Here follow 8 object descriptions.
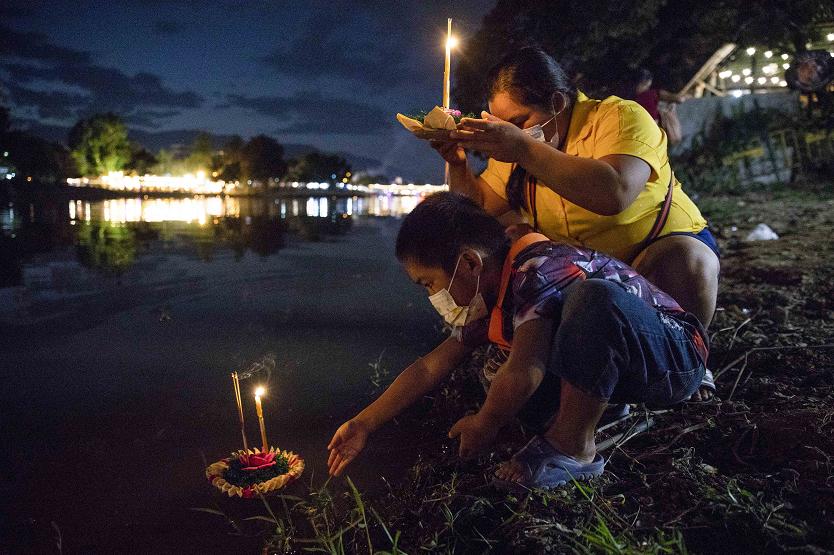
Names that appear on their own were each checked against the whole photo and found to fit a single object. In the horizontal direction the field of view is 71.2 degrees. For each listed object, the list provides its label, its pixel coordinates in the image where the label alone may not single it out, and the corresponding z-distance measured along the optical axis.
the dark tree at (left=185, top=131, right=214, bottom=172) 85.62
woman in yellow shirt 2.11
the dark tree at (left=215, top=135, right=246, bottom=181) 84.75
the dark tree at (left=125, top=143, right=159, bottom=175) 78.19
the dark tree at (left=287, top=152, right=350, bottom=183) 116.19
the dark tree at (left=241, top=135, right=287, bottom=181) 87.31
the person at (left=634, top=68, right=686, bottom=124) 6.66
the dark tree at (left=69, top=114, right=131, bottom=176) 67.19
